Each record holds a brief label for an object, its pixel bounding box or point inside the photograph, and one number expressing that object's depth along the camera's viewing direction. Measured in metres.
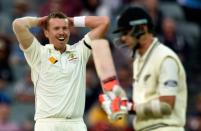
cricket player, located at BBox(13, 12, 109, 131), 16.53
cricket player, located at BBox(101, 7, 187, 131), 18.47
